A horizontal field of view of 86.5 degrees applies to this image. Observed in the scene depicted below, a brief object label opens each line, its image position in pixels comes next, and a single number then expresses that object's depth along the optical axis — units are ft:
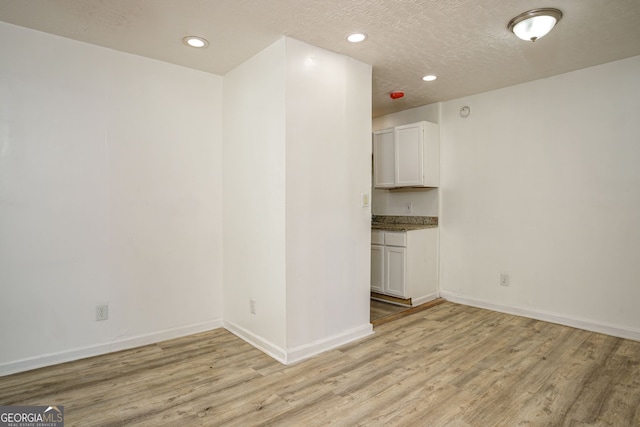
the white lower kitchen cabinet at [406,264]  13.05
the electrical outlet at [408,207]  15.39
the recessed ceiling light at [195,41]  8.58
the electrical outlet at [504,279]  12.64
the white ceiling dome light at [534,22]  7.44
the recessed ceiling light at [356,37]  8.52
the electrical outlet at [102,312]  9.07
